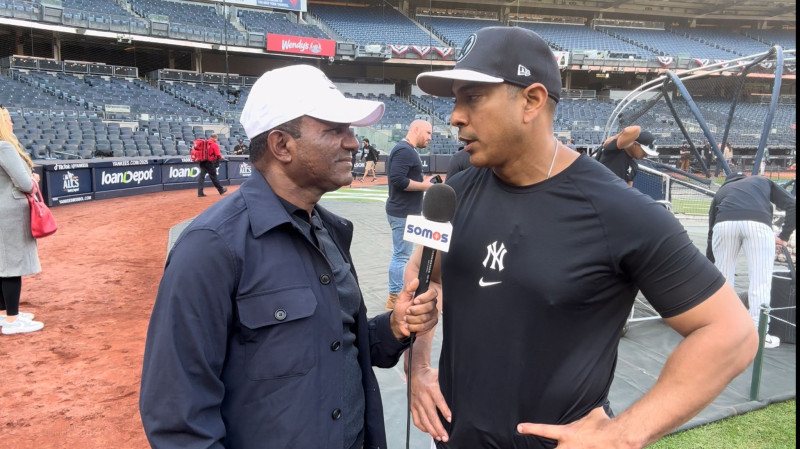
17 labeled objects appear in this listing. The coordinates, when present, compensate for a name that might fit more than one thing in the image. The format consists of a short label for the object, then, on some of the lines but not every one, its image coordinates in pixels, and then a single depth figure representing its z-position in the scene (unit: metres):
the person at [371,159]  21.50
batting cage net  6.10
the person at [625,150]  5.35
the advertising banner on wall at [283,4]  35.94
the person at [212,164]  14.29
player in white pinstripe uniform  4.34
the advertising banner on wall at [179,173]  16.76
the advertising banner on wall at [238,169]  19.30
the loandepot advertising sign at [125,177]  14.15
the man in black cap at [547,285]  1.29
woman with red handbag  4.19
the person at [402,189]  5.36
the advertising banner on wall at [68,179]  12.37
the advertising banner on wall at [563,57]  37.78
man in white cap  1.31
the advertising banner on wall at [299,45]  33.30
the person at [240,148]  20.88
